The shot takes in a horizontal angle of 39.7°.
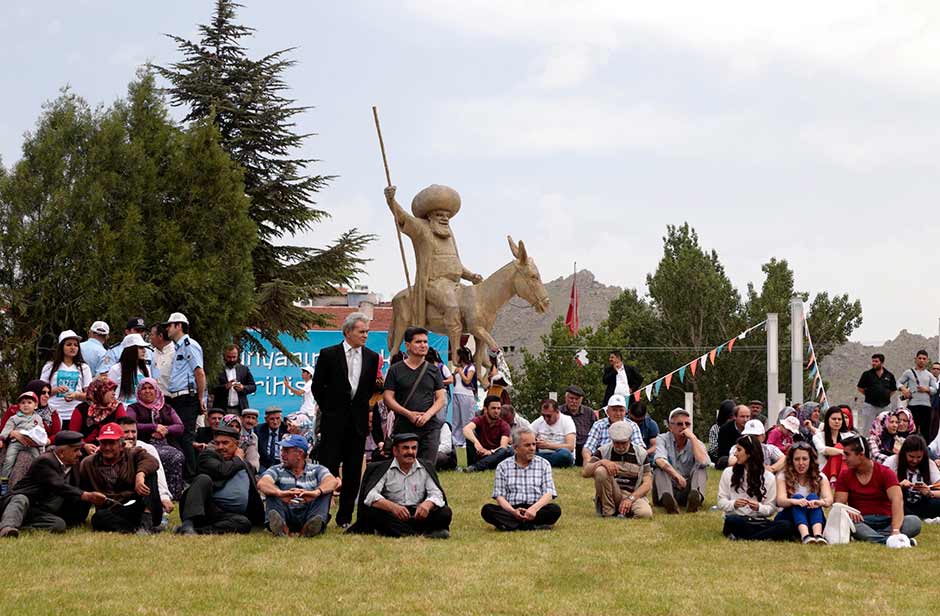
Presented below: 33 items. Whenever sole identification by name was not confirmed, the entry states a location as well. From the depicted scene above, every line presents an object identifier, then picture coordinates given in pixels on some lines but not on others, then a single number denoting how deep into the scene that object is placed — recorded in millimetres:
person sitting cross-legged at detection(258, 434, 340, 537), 10797
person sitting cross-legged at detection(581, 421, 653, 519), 12500
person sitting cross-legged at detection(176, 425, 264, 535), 10906
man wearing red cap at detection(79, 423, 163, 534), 10891
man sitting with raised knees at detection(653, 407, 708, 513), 12969
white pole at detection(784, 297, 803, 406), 20812
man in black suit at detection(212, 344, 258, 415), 15578
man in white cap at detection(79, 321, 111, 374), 13573
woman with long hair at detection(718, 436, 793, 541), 11328
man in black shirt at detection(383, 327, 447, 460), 11266
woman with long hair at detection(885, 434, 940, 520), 11969
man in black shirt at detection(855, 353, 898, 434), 18500
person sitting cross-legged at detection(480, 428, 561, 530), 11383
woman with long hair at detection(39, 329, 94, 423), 12766
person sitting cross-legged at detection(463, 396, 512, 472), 16688
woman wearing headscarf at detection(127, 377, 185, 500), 12227
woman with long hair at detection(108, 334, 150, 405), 12875
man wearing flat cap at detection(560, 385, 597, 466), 17906
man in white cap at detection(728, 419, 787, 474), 11844
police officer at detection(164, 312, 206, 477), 13445
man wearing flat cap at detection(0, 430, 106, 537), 10758
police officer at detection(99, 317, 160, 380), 13398
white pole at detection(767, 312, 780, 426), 21123
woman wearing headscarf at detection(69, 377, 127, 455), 12055
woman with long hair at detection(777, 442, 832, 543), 10734
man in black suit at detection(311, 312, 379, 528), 11031
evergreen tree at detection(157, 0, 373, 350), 30703
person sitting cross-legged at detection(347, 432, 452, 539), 10797
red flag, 48844
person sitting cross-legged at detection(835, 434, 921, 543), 10867
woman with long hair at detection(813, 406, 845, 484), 13508
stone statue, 21266
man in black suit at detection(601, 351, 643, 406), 19203
